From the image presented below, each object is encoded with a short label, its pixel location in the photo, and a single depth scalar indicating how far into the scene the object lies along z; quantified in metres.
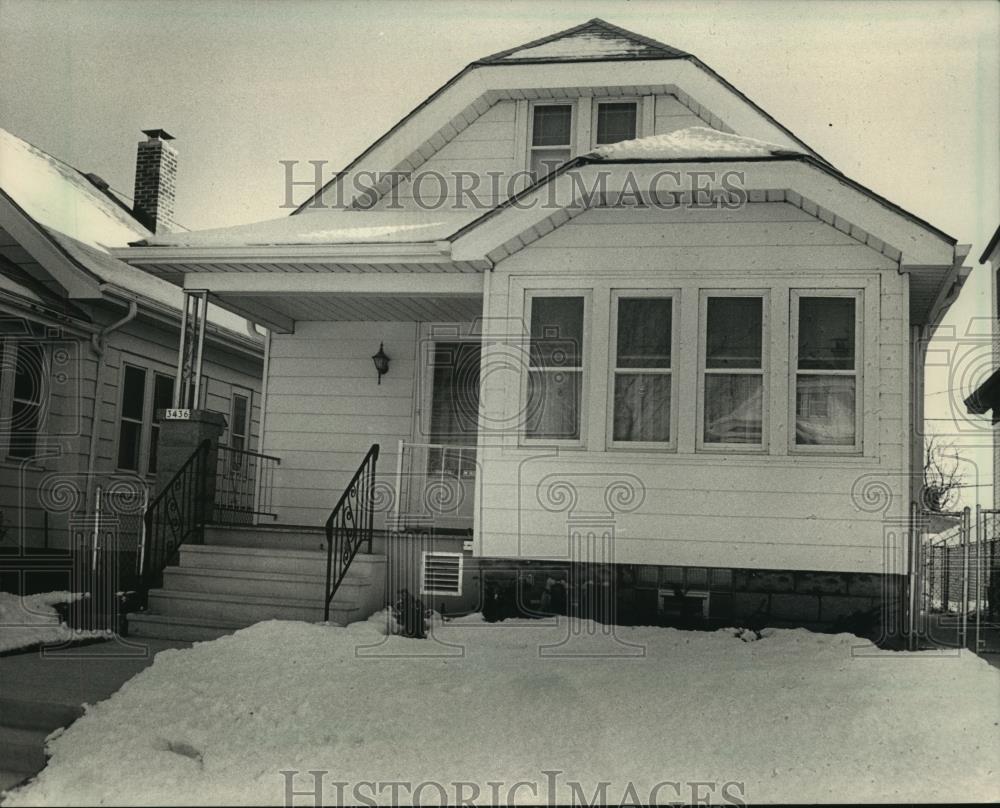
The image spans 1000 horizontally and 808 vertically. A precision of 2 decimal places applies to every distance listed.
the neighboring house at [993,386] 14.16
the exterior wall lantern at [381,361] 11.13
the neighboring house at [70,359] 10.90
